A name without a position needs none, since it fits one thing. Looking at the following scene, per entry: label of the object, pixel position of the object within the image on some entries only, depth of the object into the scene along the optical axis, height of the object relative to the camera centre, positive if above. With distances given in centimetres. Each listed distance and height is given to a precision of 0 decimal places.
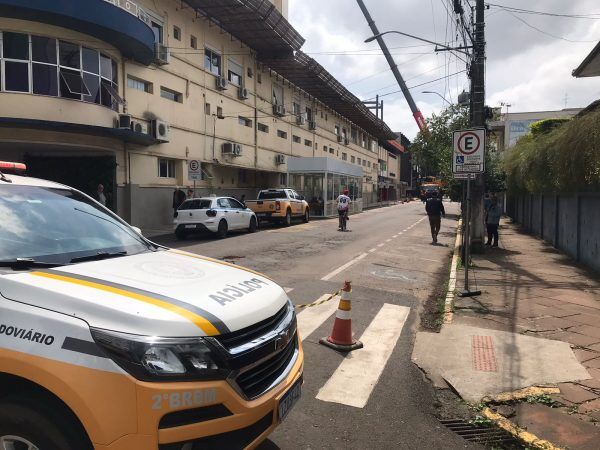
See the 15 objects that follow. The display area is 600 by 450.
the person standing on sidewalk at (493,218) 1502 -77
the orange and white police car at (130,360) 216 -80
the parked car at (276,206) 2317 -59
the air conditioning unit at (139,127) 1962 +281
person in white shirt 2077 -66
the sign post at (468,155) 874 +72
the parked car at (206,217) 1703 -83
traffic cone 564 -165
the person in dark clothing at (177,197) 2219 -14
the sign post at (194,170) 2012 +101
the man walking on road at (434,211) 1722 -62
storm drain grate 378 -196
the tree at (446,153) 2103 +370
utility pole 1296 +279
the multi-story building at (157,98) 1599 +434
